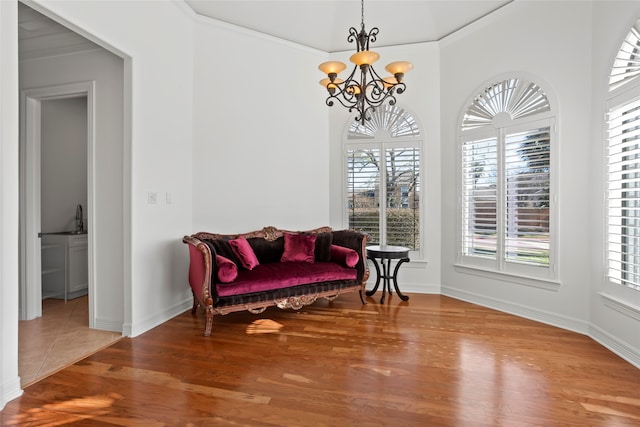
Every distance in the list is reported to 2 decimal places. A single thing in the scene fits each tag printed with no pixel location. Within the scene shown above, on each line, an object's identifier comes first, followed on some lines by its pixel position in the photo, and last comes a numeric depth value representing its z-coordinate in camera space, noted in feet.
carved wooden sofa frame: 10.09
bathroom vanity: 13.33
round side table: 13.17
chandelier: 9.14
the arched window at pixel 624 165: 8.46
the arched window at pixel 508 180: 11.38
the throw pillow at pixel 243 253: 11.82
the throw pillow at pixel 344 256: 12.76
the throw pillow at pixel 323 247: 13.66
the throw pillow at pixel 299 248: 13.35
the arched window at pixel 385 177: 15.02
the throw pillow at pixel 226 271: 10.14
